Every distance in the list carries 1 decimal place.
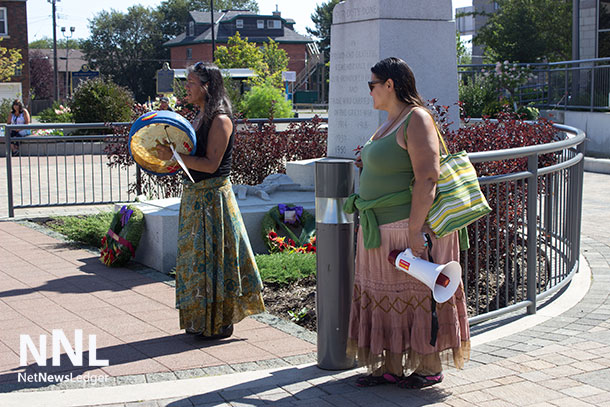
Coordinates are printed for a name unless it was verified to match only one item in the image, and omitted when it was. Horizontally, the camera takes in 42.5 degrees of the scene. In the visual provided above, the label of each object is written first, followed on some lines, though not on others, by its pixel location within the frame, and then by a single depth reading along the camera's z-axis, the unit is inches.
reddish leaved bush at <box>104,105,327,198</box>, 407.8
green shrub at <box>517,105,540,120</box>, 687.1
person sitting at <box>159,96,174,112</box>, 389.8
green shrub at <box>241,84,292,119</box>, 1021.2
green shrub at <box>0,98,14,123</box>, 1149.1
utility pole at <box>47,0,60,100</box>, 2473.9
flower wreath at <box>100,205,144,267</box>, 297.7
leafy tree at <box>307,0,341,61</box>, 3996.1
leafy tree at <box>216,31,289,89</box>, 2390.5
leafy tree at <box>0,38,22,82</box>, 1866.4
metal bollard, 185.6
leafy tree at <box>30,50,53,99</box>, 3528.5
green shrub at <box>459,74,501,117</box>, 767.7
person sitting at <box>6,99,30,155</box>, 875.4
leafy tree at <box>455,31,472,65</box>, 1450.0
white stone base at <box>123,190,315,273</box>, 293.9
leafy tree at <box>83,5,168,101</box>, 3794.3
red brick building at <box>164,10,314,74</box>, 3538.4
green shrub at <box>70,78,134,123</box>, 890.7
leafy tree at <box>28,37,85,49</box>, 6200.8
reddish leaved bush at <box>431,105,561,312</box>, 225.5
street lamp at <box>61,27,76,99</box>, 2805.1
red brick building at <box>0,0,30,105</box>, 2111.2
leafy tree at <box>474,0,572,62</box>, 1508.4
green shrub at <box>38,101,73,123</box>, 1015.0
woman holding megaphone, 167.0
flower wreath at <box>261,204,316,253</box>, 303.7
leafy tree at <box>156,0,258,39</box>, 4163.4
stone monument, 328.8
